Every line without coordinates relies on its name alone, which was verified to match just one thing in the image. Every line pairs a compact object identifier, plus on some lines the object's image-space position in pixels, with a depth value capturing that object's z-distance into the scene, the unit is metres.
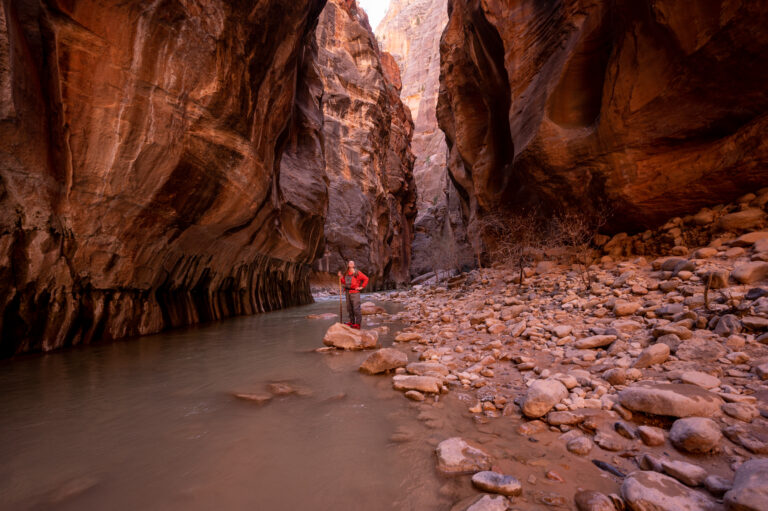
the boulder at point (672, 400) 2.41
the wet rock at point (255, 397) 3.63
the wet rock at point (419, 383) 3.74
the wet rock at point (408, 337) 6.75
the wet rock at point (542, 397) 2.91
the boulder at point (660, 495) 1.61
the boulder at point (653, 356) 3.35
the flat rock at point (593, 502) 1.73
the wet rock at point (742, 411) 2.28
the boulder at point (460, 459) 2.27
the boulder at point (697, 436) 2.07
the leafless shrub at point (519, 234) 12.70
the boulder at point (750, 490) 1.44
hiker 8.23
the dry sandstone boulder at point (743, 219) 6.53
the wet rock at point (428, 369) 4.19
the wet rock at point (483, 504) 1.79
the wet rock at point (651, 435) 2.26
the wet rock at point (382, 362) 4.62
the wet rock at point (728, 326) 3.46
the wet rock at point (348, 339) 6.29
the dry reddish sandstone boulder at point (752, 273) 4.45
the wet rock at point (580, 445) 2.32
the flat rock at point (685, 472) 1.81
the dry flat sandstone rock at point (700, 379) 2.73
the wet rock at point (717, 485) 1.69
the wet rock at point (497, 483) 1.95
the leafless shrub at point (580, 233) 9.32
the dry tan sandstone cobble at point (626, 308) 5.03
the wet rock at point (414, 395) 3.61
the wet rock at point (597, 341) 4.24
